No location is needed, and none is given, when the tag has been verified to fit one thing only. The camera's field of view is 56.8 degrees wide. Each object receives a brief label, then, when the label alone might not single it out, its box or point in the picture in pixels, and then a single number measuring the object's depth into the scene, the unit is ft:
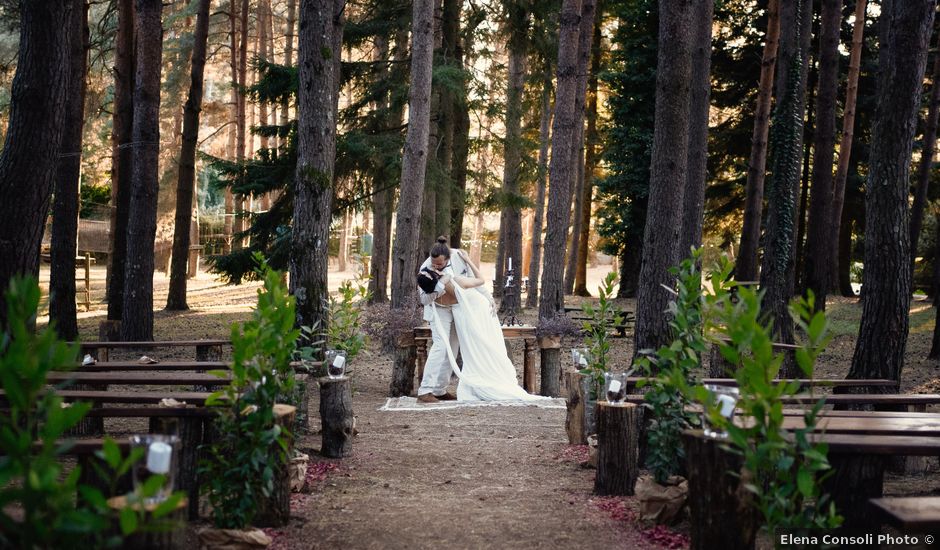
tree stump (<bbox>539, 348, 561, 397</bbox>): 39.24
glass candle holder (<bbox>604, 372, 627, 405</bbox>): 20.11
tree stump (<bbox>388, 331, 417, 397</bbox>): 38.50
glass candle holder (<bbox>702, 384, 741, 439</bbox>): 13.97
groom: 37.41
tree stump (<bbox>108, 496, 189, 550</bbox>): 11.05
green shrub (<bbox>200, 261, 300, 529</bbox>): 15.97
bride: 37.09
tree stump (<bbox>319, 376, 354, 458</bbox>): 24.48
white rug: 35.12
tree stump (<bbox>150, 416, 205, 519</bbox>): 18.30
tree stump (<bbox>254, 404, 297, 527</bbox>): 17.49
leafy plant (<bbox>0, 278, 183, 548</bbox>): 9.26
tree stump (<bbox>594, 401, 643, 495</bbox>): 20.03
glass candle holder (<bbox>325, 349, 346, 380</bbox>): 24.80
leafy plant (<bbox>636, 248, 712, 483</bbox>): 18.29
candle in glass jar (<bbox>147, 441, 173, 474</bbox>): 11.71
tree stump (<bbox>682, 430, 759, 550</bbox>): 14.08
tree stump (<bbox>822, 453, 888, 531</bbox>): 15.61
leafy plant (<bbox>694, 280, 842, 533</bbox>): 12.59
